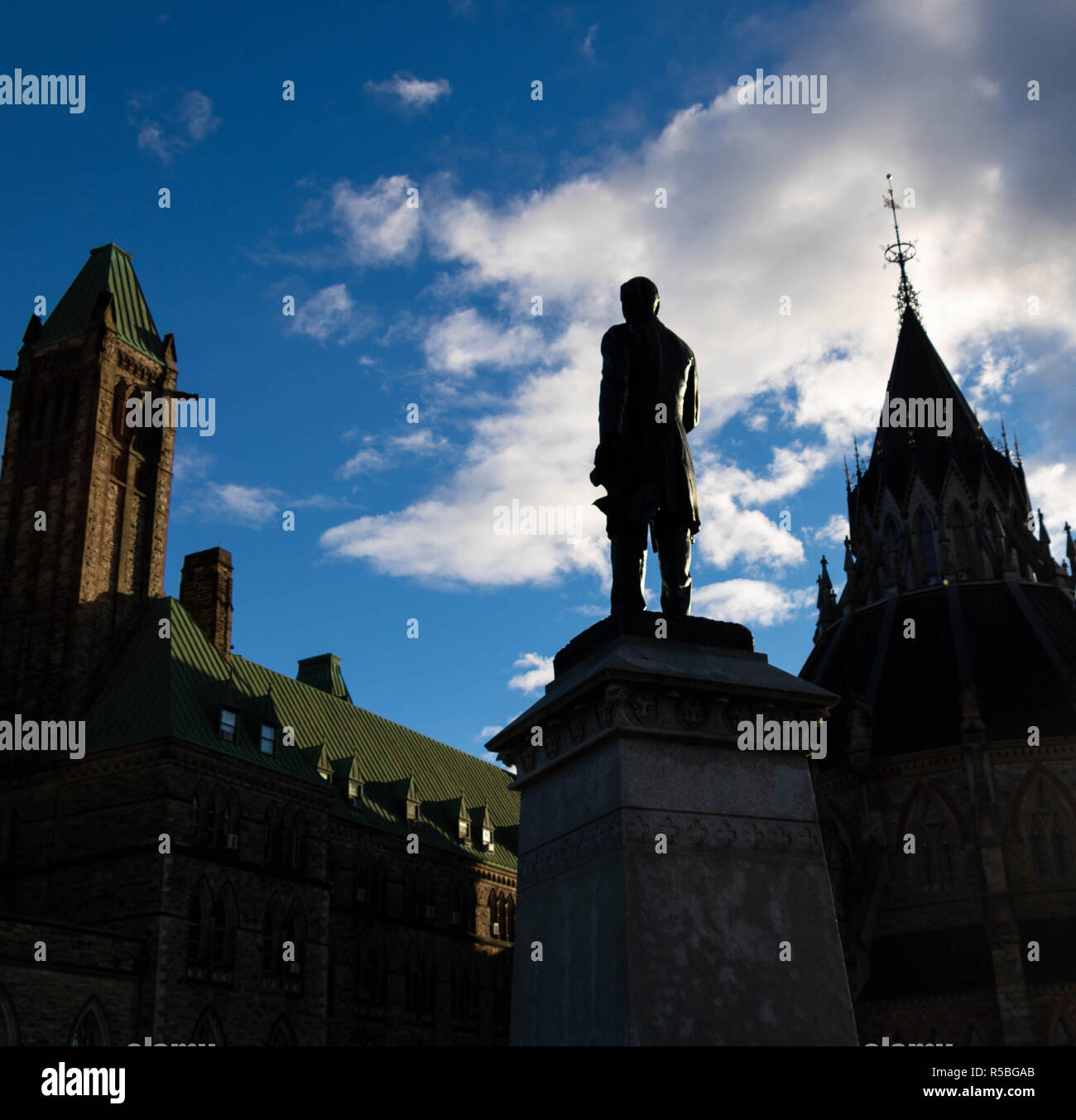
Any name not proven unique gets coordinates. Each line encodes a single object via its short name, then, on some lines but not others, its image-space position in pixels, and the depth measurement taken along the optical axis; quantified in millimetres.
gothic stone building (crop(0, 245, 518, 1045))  37000
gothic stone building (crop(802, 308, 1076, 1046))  46594
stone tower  44000
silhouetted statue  7566
